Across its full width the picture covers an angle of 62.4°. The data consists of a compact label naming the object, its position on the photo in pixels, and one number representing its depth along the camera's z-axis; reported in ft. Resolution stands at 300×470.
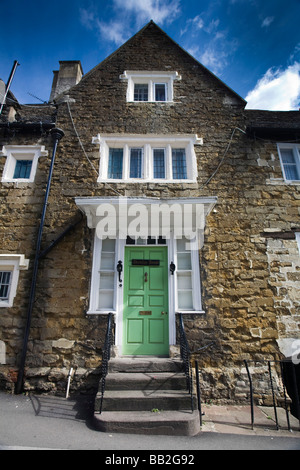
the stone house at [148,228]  18.20
